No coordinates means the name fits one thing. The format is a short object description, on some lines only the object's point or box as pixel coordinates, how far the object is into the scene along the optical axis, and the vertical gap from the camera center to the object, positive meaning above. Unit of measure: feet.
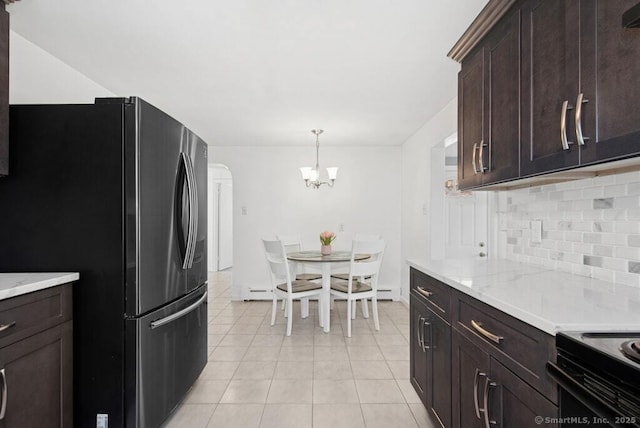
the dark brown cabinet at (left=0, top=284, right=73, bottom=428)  4.45 -2.03
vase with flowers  14.28 -1.11
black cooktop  2.34 -1.01
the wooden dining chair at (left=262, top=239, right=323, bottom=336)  12.49 -2.67
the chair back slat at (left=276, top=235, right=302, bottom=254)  16.37 -1.29
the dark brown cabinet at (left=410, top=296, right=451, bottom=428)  5.62 -2.66
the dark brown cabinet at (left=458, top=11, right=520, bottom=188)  5.33 +1.87
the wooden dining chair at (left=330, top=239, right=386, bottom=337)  12.27 -2.45
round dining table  12.65 -1.96
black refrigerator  5.74 -0.23
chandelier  14.40 +1.78
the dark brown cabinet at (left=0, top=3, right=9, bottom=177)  5.51 +1.99
